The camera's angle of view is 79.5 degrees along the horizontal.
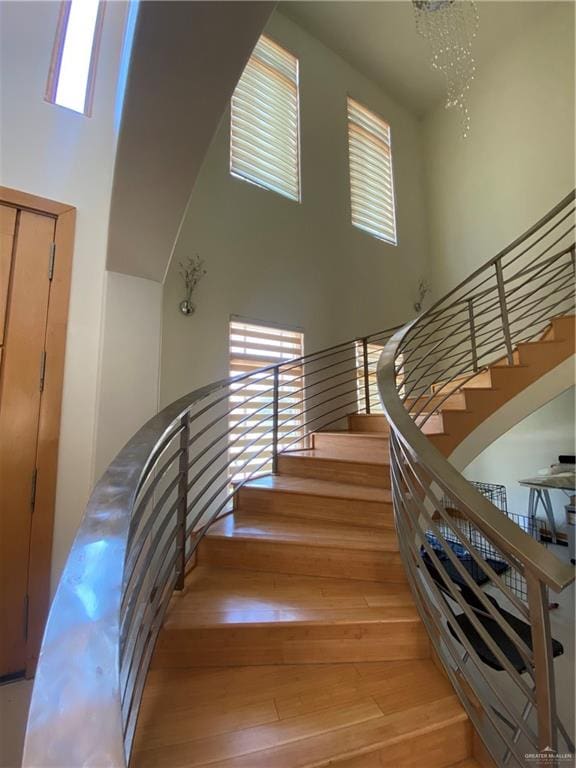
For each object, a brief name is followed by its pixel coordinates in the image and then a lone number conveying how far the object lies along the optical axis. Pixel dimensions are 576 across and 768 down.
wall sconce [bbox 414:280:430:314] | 5.00
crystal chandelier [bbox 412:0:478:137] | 3.53
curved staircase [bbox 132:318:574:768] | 1.03
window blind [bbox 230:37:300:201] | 3.70
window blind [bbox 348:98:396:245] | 4.69
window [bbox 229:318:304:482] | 3.16
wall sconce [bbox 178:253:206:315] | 3.01
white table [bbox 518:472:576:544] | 3.61
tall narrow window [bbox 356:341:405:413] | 4.05
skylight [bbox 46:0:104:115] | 2.36
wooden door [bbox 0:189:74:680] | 1.88
